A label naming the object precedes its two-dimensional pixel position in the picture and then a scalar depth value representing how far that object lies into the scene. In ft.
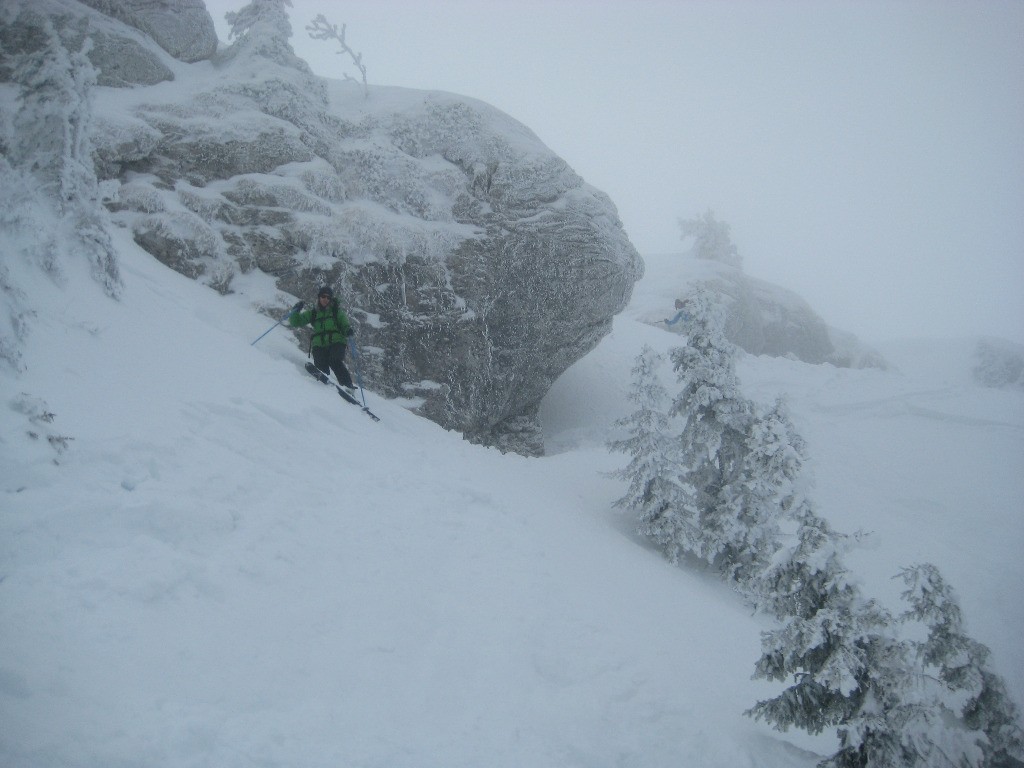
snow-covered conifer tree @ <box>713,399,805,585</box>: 40.11
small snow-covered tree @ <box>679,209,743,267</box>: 174.50
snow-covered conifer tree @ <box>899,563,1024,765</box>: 18.97
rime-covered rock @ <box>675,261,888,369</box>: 144.15
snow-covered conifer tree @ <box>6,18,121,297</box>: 27.61
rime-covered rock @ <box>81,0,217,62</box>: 57.41
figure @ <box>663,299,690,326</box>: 48.96
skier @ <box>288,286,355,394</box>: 40.55
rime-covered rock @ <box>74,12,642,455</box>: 48.47
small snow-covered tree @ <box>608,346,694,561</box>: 46.35
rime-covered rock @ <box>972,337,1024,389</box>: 139.09
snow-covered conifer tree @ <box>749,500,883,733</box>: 18.52
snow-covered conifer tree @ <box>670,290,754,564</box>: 46.55
